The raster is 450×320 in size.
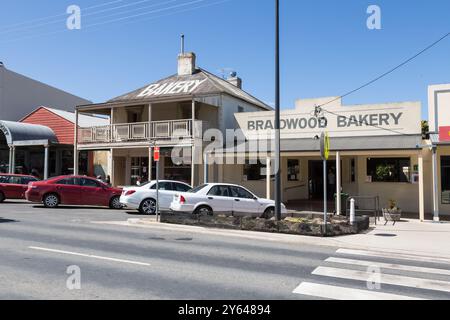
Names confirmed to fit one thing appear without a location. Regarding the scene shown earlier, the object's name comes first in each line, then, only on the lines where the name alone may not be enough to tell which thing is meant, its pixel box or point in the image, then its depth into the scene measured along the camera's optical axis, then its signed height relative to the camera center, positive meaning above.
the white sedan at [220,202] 14.05 -0.94
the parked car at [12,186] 20.45 -0.53
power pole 12.95 +2.02
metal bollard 12.77 -1.18
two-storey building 22.03 +3.00
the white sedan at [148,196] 16.52 -0.85
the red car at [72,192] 17.97 -0.75
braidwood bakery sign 17.52 +2.48
